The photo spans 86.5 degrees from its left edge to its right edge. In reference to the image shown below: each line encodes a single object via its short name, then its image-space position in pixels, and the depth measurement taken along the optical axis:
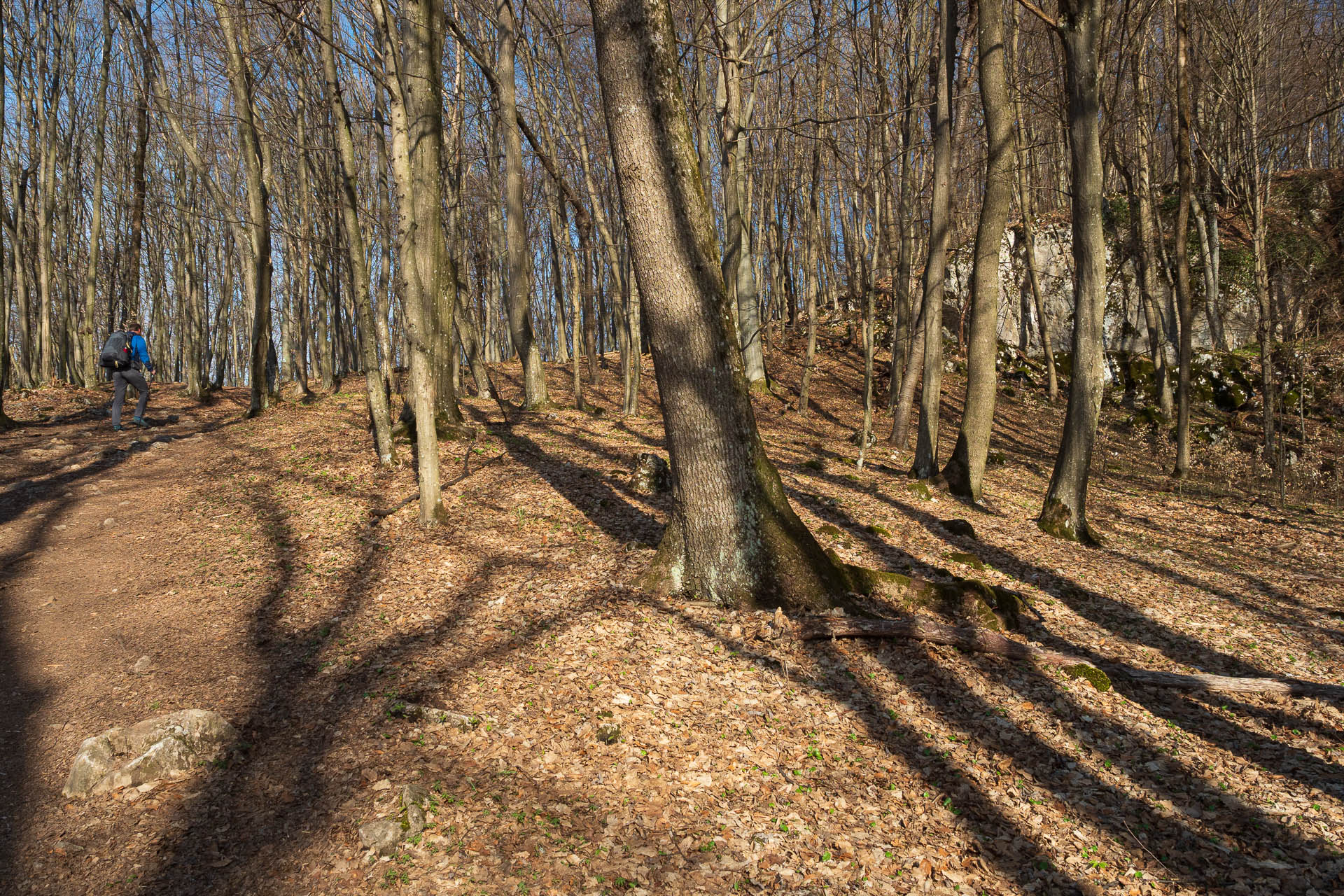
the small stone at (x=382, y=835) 3.38
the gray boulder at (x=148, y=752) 3.79
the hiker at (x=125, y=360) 12.36
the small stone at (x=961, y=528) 8.84
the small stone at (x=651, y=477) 9.15
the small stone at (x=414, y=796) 3.59
